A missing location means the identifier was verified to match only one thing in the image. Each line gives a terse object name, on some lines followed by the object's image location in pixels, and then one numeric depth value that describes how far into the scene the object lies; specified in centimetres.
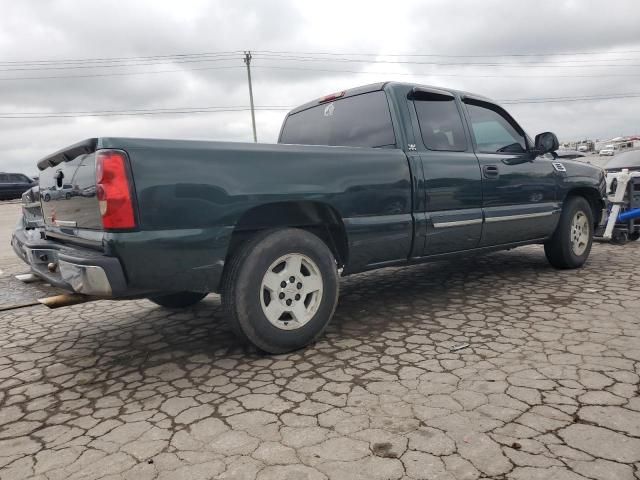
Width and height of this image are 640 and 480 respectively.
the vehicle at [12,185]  2783
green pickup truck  263
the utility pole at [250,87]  3441
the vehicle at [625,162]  836
